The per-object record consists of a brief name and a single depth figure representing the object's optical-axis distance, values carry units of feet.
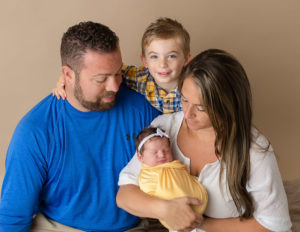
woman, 5.83
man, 6.72
